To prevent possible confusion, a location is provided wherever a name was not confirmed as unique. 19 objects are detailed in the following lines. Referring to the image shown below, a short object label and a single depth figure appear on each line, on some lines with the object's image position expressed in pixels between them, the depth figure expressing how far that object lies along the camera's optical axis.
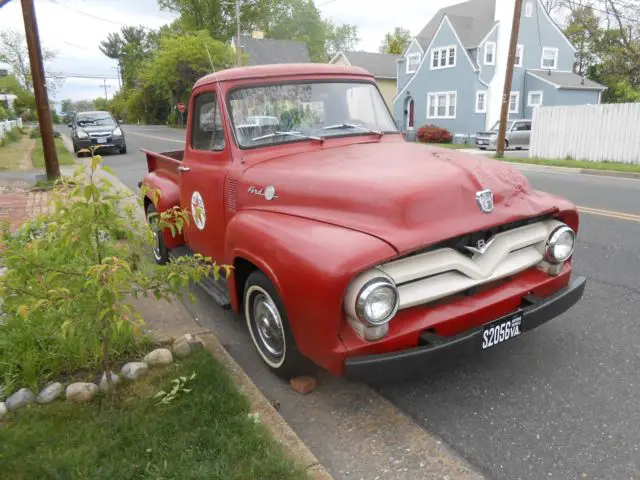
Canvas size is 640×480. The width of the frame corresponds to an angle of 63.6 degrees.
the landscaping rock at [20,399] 3.05
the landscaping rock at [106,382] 3.13
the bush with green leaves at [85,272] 2.59
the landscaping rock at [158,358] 3.47
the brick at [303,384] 3.31
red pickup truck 2.66
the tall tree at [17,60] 63.25
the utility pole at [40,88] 11.83
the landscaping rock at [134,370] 3.31
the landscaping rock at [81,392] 3.08
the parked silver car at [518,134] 27.75
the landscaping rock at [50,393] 3.09
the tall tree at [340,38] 81.75
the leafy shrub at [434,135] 32.91
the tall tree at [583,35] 44.31
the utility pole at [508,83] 18.49
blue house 33.03
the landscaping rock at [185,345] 3.61
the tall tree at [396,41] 65.03
